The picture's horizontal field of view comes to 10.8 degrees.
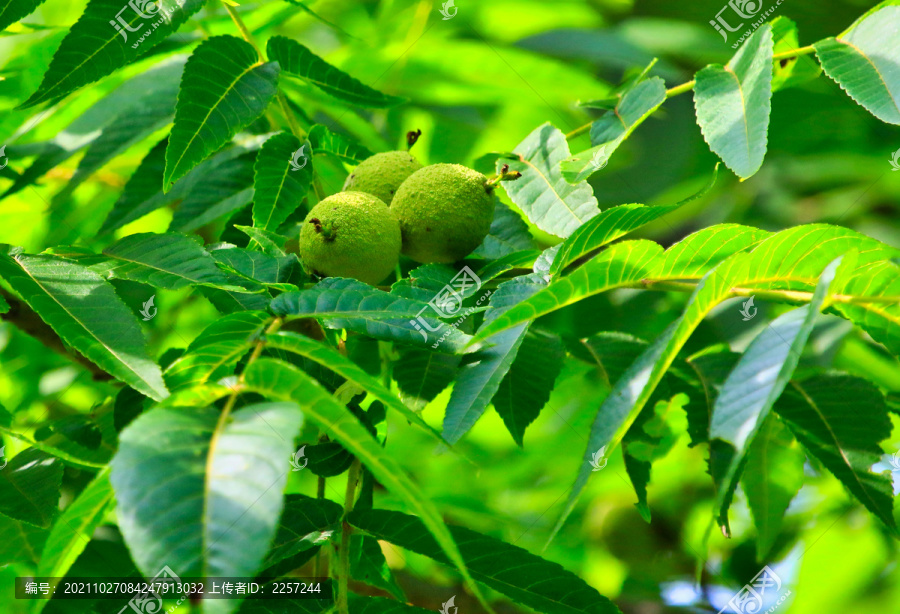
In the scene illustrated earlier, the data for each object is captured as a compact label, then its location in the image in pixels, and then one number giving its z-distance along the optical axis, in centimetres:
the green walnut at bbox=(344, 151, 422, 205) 215
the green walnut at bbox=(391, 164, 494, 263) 211
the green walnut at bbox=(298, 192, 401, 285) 210
